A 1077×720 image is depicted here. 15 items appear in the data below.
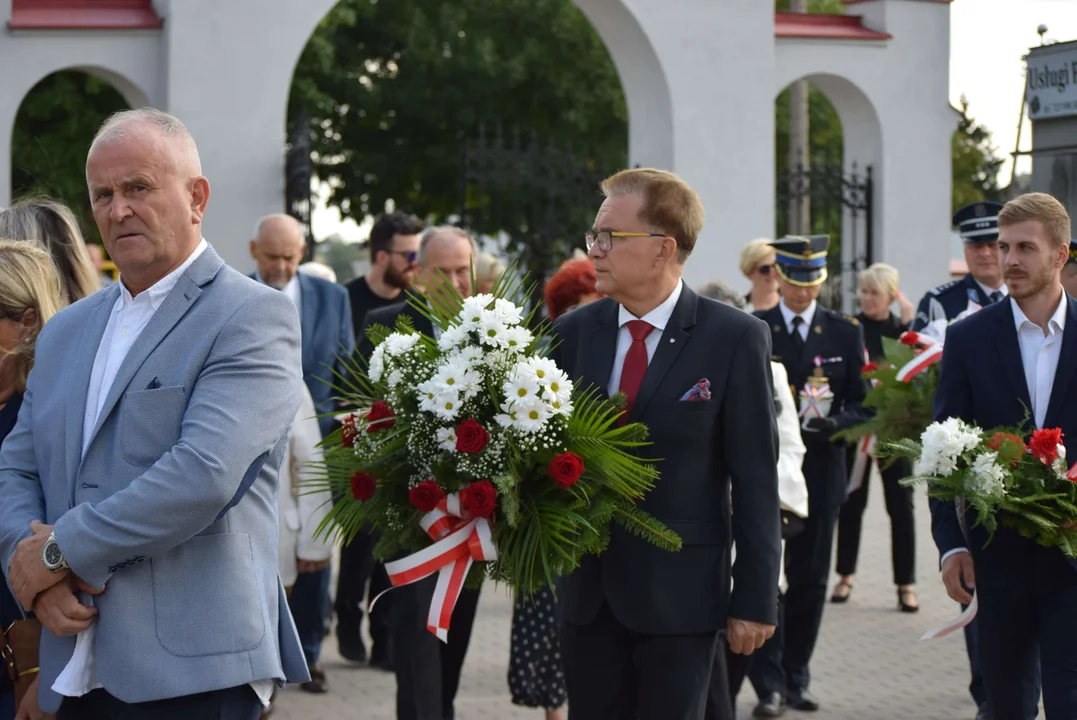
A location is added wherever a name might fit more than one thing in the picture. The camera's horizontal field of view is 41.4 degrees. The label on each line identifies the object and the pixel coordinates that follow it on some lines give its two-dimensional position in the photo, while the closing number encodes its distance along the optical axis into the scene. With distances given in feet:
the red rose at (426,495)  12.86
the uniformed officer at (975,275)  25.39
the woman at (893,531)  31.53
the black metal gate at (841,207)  54.39
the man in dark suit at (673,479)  13.61
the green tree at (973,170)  130.31
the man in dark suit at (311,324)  24.80
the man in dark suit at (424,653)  19.33
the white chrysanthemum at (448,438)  12.82
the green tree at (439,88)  88.79
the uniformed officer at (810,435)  23.63
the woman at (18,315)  12.77
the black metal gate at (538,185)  46.65
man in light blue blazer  10.04
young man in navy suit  16.20
